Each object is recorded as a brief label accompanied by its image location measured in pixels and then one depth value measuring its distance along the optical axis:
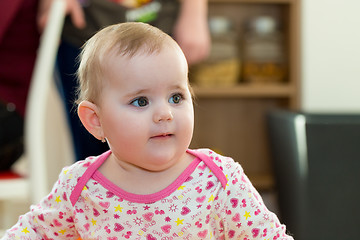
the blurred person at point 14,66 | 1.40
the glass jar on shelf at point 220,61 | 2.62
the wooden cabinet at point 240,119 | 2.97
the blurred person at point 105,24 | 1.50
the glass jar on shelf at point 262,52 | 2.65
